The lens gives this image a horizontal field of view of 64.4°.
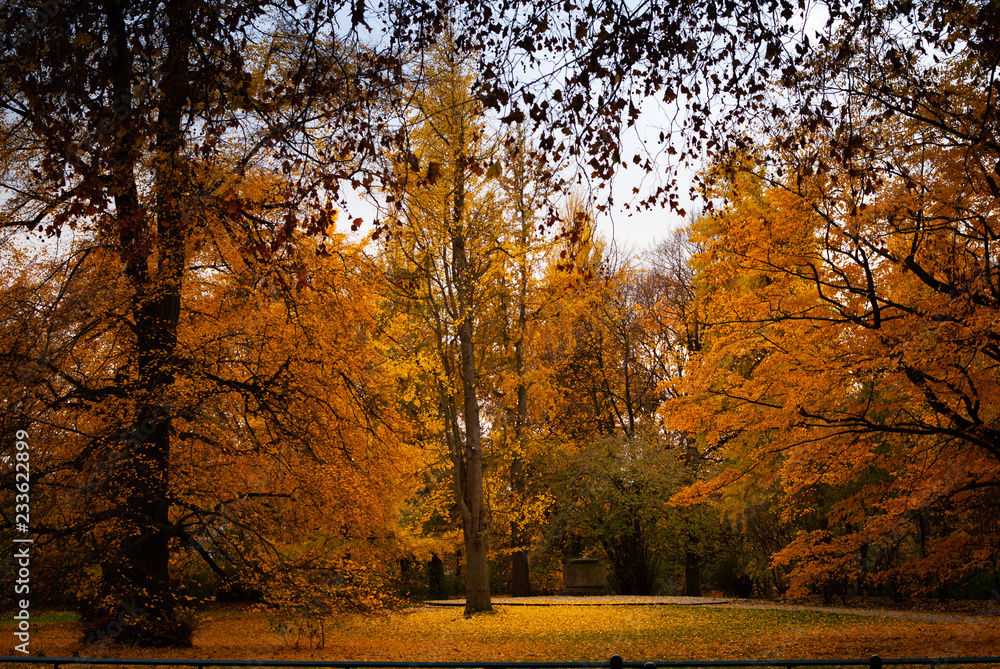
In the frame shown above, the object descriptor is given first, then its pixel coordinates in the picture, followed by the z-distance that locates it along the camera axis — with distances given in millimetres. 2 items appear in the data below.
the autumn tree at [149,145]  5496
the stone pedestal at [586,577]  23594
